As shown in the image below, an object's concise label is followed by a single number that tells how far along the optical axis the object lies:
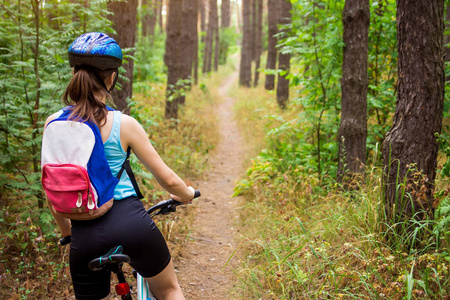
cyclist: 2.05
